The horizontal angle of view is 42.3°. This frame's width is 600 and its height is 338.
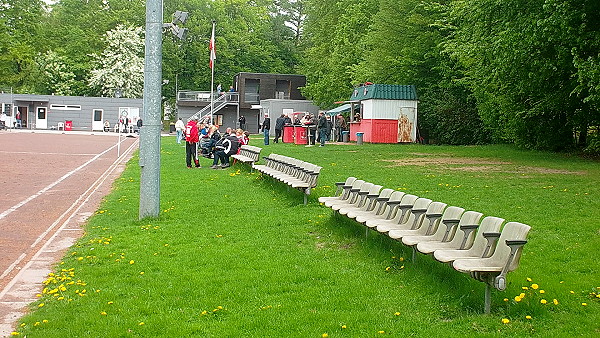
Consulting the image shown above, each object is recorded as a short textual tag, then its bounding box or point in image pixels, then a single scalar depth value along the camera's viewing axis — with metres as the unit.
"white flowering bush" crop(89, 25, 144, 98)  83.94
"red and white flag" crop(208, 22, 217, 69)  41.22
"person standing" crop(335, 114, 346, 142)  47.53
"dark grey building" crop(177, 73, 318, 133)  74.25
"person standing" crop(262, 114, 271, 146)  39.34
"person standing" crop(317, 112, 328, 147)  37.34
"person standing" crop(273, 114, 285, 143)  42.22
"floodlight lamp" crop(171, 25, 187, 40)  14.43
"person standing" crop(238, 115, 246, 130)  62.84
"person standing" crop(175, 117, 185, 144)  45.16
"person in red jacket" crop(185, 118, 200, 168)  24.28
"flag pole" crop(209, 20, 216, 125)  41.22
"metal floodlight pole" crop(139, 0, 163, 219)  13.25
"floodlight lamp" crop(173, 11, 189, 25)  14.57
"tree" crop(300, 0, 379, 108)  59.22
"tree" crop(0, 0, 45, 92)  82.38
